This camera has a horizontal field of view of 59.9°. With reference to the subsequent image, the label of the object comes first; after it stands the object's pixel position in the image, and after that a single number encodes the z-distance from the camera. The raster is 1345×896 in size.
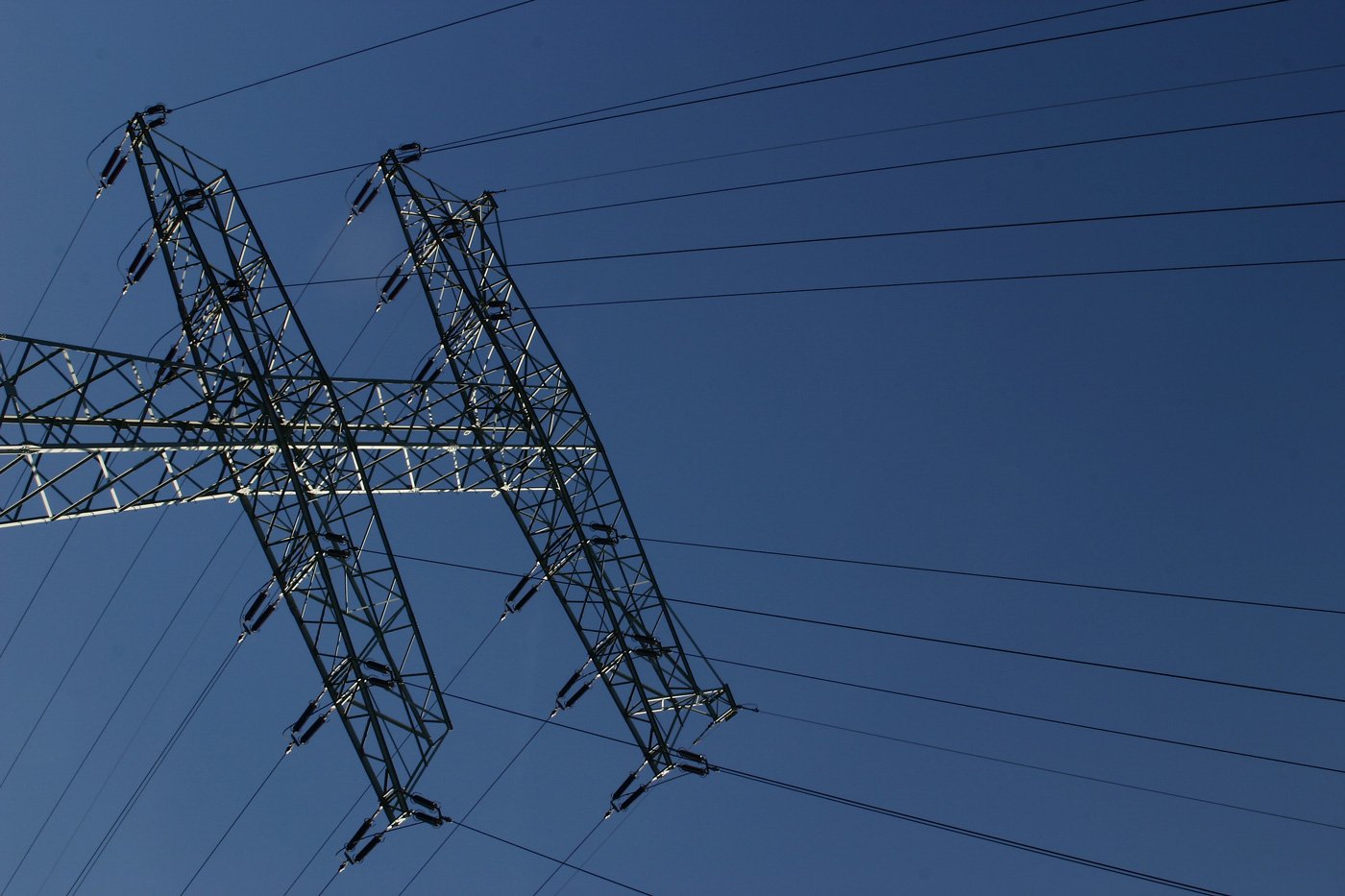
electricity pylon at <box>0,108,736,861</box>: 16.41
